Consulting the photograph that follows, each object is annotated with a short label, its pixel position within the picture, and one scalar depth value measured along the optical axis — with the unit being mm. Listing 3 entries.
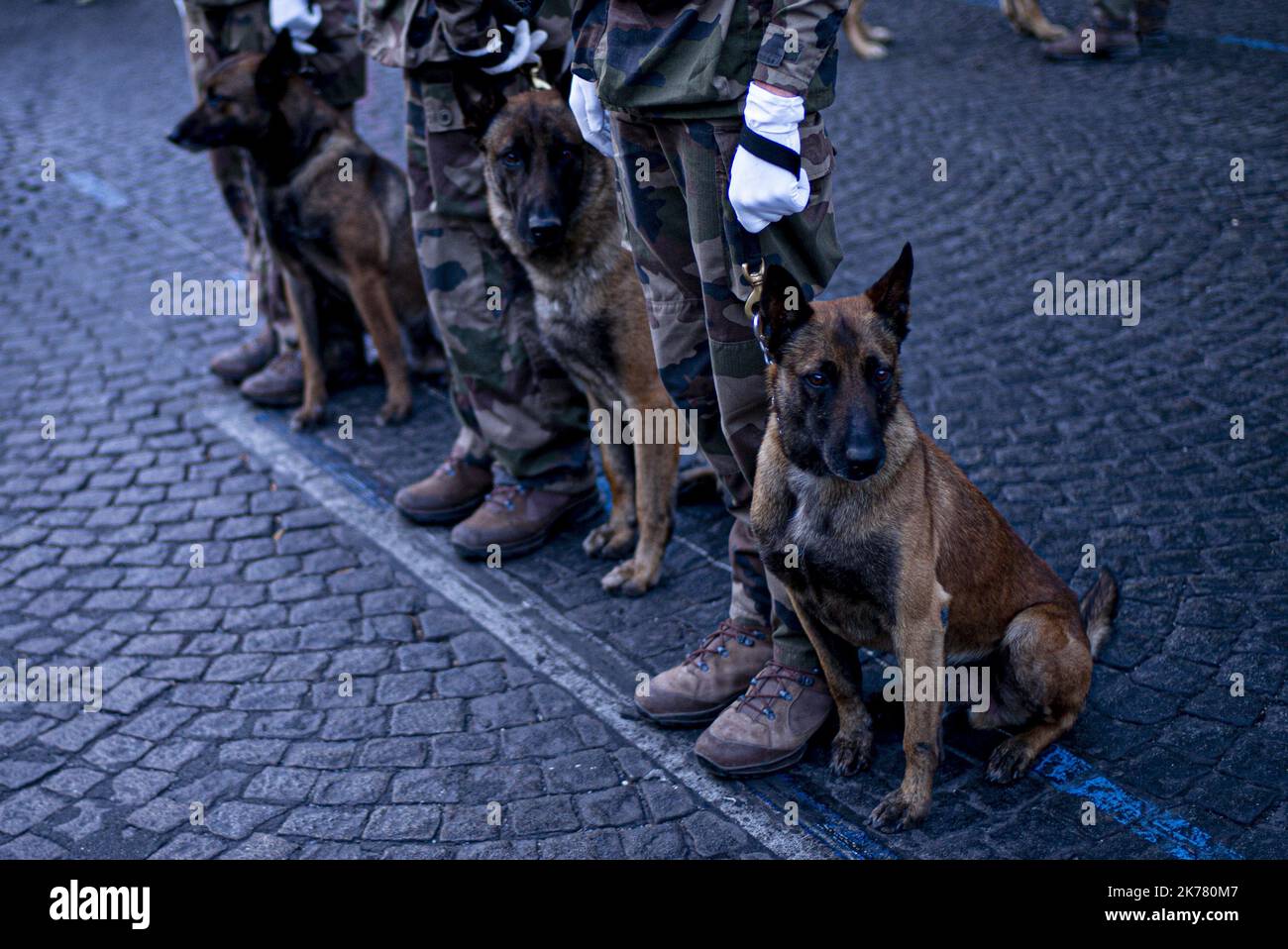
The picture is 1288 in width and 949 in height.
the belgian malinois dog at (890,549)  3193
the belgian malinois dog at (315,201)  5551
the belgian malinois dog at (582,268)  4367
